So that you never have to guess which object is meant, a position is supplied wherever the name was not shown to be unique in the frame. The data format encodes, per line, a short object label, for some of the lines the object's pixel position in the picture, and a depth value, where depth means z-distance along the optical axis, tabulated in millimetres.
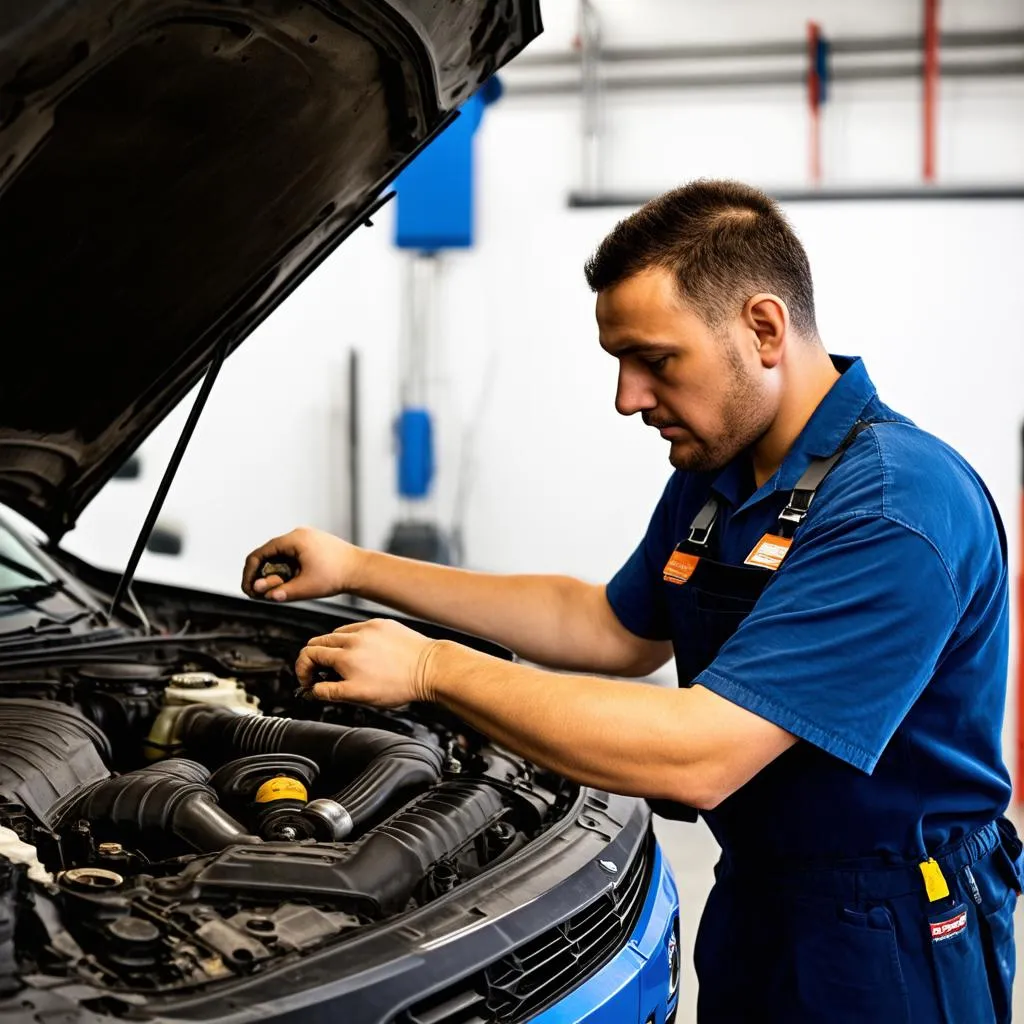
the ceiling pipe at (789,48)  5117
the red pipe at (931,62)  5074
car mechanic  1270
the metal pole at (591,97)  5473
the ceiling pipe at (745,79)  5137
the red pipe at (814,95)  5203
